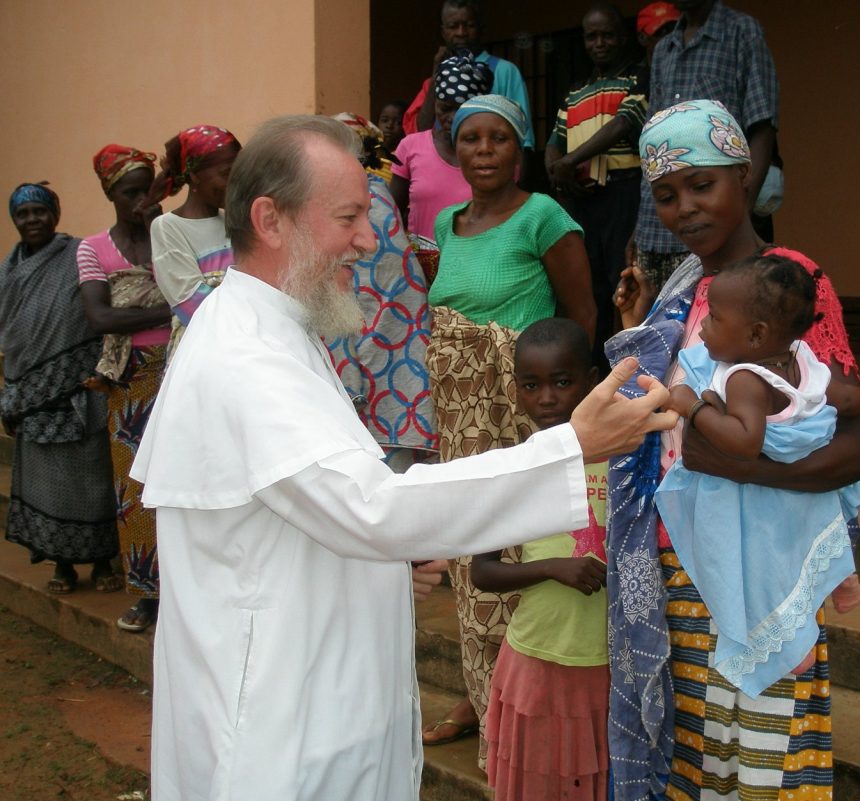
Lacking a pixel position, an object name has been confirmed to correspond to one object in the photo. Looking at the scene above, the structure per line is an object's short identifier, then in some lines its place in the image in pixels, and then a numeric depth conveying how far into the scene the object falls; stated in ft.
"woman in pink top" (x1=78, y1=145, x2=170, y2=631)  16.46
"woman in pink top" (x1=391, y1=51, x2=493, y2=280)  14.89
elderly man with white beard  5.69
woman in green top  11.47
